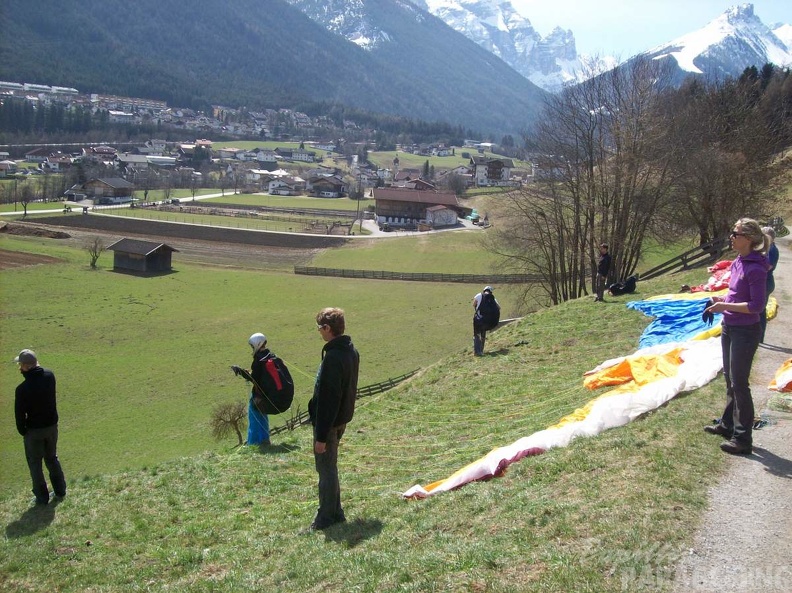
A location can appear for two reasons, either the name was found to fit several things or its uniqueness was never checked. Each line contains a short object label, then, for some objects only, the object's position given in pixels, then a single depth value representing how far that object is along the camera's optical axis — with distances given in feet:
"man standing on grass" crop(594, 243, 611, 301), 61.26
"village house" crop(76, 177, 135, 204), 342.64
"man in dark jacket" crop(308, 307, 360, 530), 19.92
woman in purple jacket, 20.99
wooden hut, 174.40
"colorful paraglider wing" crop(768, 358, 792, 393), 27.14
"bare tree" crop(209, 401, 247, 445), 56.26
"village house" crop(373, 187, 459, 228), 312.09
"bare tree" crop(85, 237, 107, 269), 177.19
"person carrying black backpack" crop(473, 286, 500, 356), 55.06
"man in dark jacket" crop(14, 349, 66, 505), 27.30
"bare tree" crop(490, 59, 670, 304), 88.12
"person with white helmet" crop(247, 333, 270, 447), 32.71
